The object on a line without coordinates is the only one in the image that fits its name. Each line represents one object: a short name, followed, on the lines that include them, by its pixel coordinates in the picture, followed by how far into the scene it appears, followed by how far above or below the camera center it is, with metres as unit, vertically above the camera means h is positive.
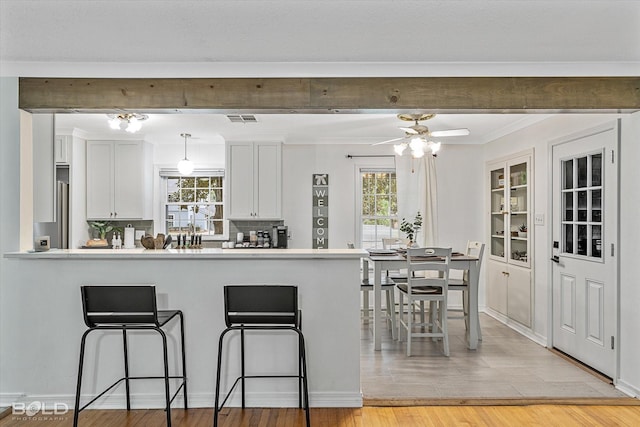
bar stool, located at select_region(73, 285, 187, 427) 2.78 -0.56
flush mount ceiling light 4.38 +0.91
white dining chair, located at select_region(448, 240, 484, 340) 4.86 -0.77
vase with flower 5.84 -0.17
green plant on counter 6.41 -0.18
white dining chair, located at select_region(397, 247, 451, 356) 4.43 -0.68
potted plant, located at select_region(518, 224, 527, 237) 5.29 -0.19
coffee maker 6.33 -0.30
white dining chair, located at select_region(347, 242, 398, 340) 5.00 -0.96
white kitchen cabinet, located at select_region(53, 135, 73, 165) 5.95 +0.87
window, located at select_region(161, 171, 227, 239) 6.78 +0.15
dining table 4.61 -0.70
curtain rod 6.54 +0.84
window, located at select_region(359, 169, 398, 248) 6.64 +0.12
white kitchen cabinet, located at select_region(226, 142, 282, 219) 6.34 +0.33
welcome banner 6.56 +0.06
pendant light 5.97 +0.62
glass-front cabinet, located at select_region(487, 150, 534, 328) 5.16 -0.28
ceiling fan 4.72 +0.83
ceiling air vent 5.05 +1.07
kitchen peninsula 3.27 -0.79
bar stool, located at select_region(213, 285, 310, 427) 2.81 -0.56
